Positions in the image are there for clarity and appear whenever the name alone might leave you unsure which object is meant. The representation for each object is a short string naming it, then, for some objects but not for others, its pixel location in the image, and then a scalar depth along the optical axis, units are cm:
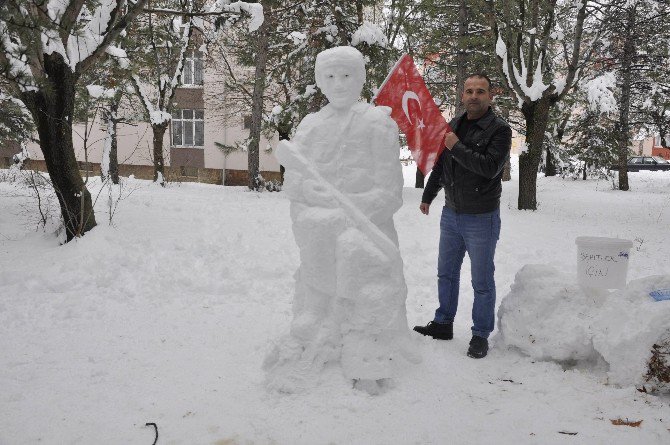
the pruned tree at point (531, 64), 880
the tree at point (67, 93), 568
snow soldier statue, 312
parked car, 2627
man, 348
